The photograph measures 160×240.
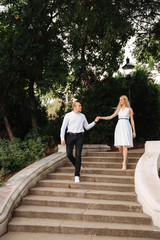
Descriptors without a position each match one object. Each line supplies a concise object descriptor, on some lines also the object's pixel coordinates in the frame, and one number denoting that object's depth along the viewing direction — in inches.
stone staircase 168.2
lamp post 359.6
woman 251.3
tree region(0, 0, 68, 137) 393.4
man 231.9
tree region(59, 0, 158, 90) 339.0
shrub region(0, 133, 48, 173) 292.8
